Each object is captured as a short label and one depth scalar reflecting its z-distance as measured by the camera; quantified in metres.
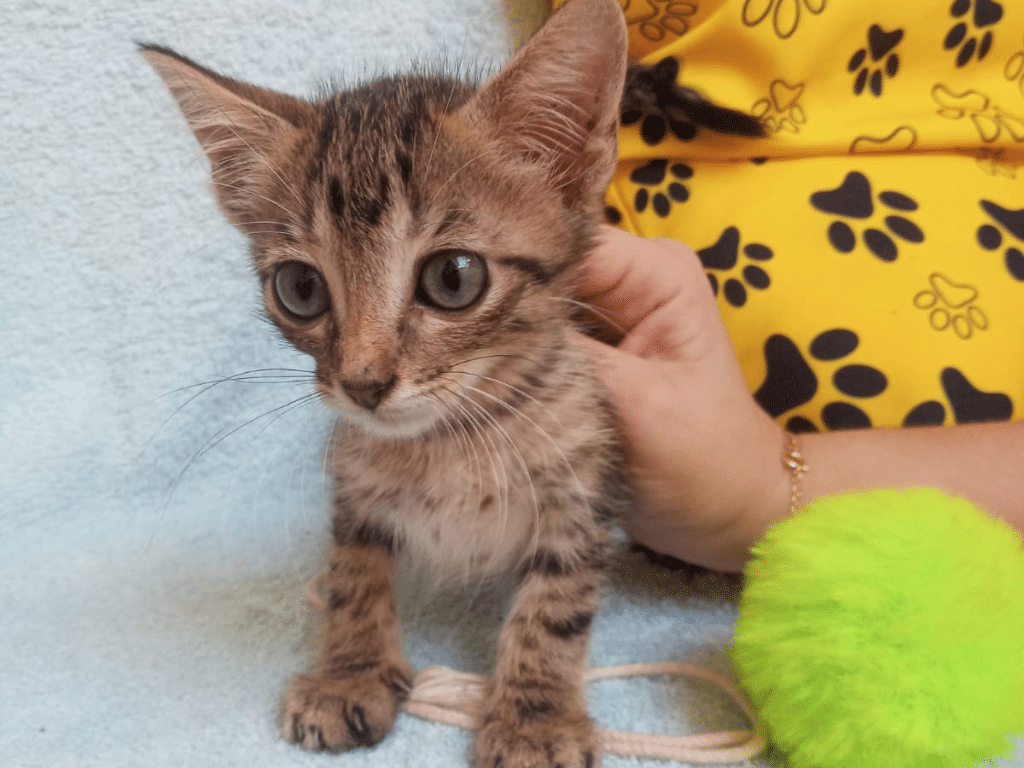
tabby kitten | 0.15
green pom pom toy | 0.14
